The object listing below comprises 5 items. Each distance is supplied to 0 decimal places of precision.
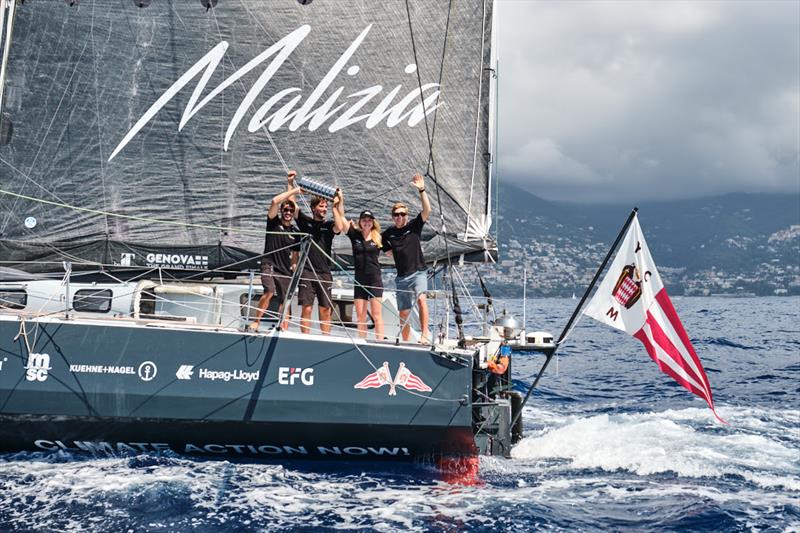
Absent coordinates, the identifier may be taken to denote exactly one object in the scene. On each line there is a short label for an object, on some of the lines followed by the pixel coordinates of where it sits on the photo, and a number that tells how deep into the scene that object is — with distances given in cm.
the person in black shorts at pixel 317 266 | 931
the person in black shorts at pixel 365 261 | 934
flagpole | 888
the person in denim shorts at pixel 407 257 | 951
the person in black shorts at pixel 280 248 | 934
